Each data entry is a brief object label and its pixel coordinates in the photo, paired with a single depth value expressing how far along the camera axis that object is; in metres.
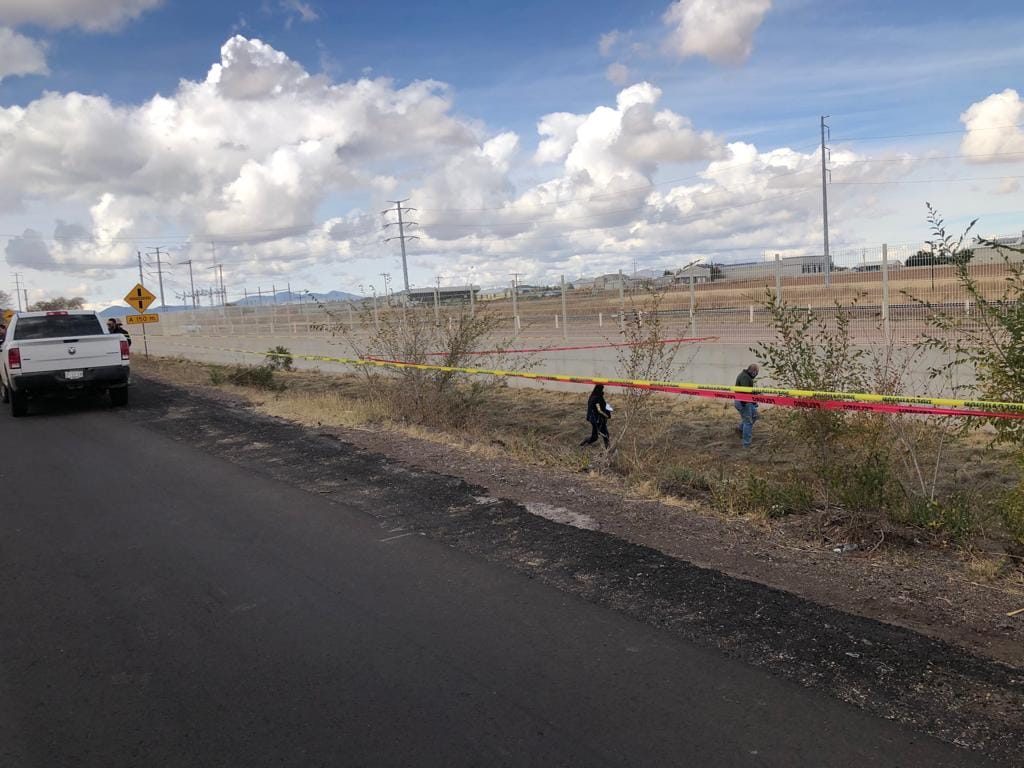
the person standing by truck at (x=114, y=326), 23.91
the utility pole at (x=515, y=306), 23.48
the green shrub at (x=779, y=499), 6.87
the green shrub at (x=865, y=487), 6.41
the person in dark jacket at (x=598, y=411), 11.64
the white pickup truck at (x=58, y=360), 14.95
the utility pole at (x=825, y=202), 54.81
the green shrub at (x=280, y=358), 27.30
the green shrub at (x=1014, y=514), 5.71
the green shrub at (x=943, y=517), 6.05
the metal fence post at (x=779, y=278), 17.03
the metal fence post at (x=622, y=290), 19.25
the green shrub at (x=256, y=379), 19.70
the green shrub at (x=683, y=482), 7.91
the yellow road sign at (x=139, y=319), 30.35
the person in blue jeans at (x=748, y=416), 14.48
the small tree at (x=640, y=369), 9.56
